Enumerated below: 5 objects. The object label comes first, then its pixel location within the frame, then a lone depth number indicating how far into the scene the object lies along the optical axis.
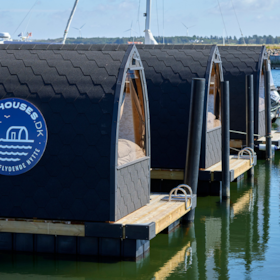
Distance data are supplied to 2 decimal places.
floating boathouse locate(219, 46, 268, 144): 17.80
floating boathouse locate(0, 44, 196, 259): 8.22
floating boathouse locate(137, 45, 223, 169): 12.77
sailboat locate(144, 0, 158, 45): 21.88
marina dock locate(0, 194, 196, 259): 8.10
